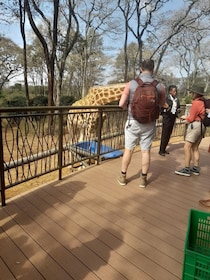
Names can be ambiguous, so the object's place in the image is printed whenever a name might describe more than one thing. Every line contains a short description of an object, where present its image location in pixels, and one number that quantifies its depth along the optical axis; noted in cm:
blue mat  397
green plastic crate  133
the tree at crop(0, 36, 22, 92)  1441
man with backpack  236
